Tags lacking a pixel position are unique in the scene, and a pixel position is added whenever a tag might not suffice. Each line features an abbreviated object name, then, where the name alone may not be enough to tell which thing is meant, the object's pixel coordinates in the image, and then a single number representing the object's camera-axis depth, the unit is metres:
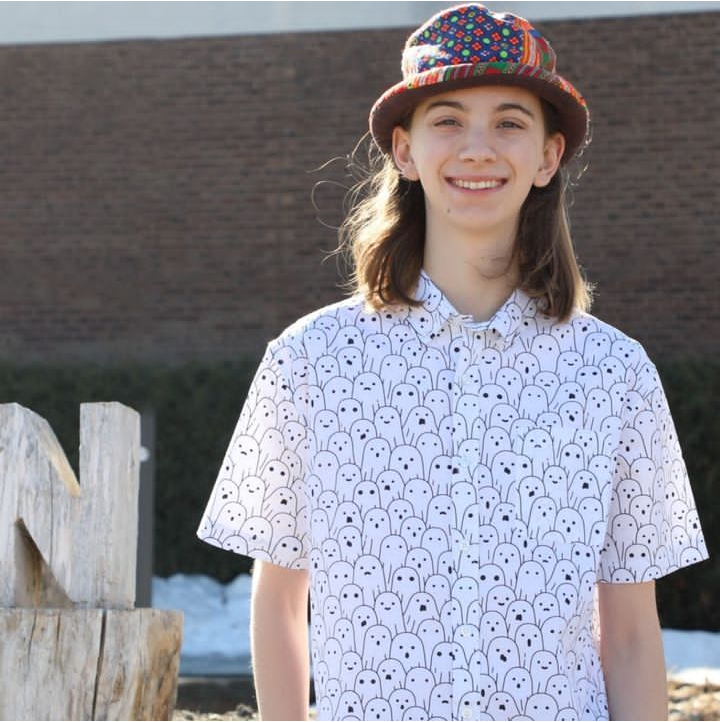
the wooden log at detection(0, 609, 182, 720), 3.37
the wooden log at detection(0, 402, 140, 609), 3.49
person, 2.30
